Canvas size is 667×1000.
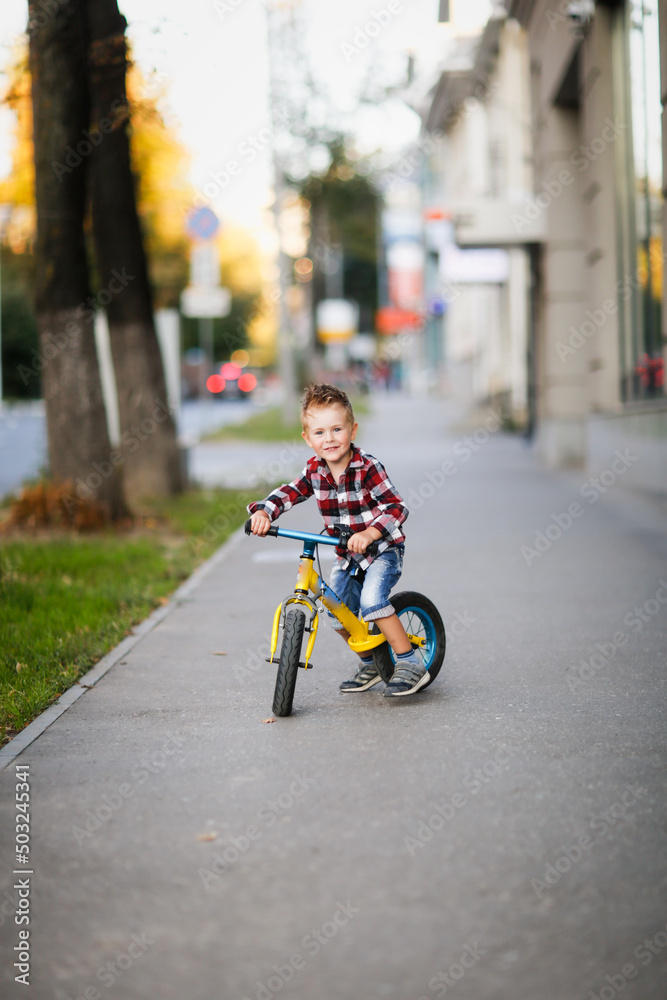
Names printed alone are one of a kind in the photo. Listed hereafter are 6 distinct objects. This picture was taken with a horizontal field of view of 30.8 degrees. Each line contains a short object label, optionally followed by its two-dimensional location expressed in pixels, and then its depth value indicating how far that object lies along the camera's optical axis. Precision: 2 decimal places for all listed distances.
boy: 5.23
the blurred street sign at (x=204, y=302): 21.95
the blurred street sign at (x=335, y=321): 64.06
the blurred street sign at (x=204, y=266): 22.30
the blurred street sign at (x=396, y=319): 69.56
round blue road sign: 19.14
